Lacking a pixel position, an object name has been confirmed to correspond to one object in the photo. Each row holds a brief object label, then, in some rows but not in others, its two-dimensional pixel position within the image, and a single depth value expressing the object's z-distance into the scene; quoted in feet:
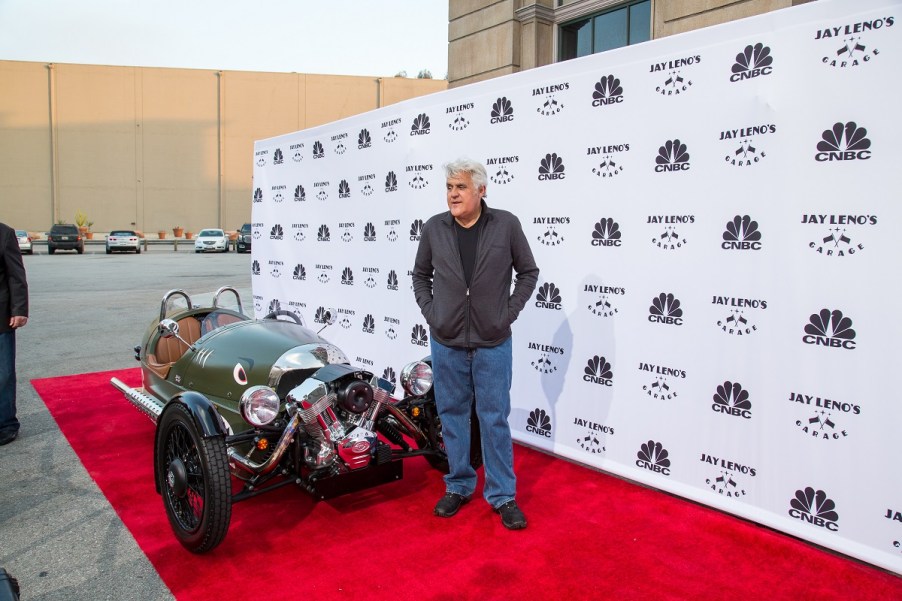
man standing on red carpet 12.05
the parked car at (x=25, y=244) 97.76
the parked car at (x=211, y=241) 109.19
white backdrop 10.80
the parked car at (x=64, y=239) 99.96
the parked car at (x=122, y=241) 103.55
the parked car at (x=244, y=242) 110.93
